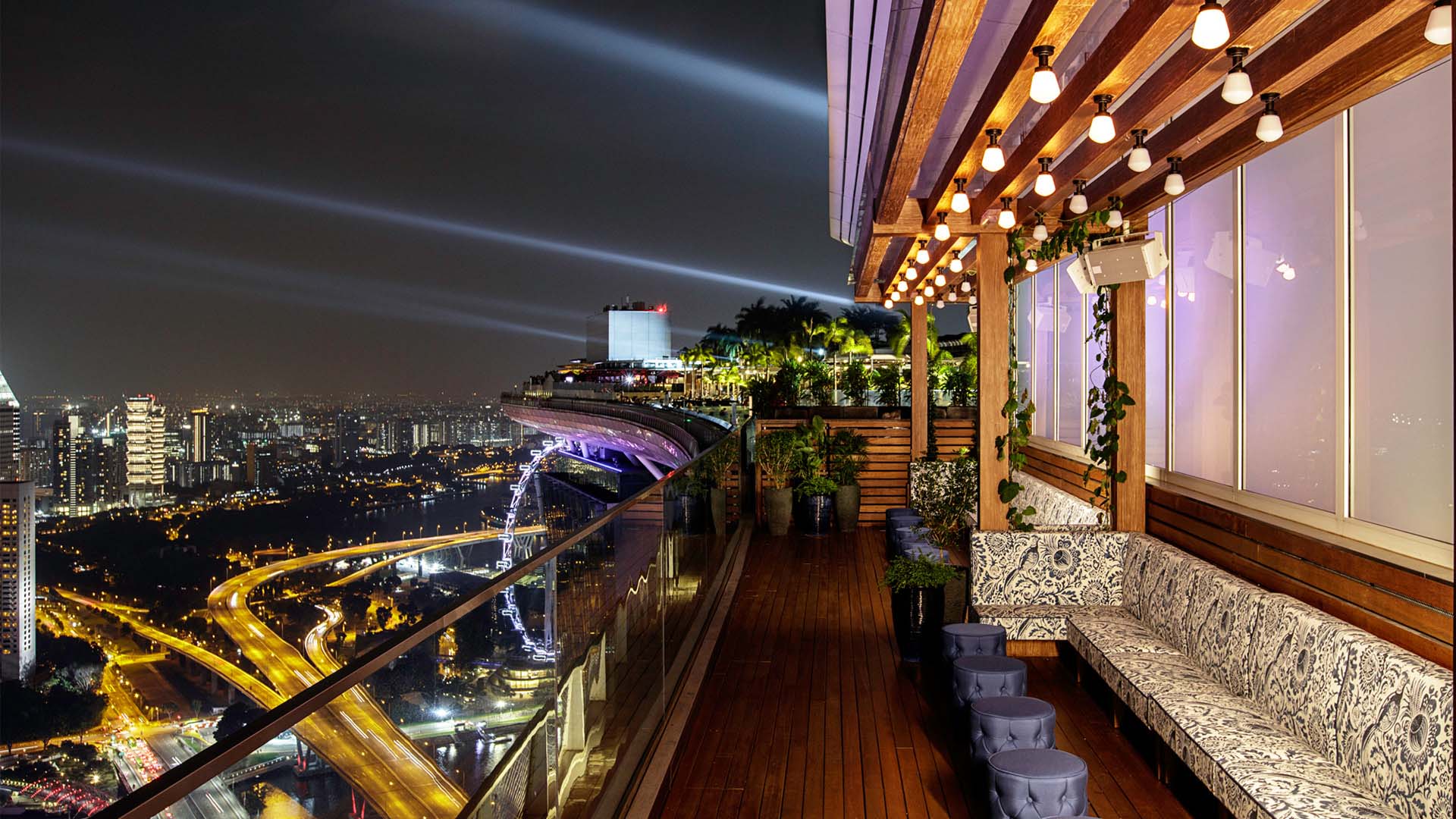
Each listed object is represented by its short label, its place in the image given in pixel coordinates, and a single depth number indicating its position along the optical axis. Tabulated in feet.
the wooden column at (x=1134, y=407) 20.61
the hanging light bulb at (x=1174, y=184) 14.49
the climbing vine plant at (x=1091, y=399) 20.29
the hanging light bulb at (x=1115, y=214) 19.44
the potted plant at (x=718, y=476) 24.13
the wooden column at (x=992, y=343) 23.15
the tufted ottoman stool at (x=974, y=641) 17.15
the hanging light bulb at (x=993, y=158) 14.93
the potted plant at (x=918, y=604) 20.33
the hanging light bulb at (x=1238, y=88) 10.04
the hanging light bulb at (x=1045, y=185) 15.66
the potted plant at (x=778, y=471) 37.93
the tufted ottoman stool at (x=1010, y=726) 12.69
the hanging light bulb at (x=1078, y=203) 17.52
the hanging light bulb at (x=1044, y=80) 11.21
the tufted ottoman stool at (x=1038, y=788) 10.64
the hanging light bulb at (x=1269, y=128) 11.07
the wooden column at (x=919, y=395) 41.14
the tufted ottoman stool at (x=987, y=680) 14.89
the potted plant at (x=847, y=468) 39.17
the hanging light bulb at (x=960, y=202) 18.31
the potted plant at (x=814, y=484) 38.11
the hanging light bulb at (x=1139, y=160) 13.73
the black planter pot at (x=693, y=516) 19.36
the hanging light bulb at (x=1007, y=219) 19.97
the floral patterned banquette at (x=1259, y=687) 10.06
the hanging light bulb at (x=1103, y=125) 12.55
